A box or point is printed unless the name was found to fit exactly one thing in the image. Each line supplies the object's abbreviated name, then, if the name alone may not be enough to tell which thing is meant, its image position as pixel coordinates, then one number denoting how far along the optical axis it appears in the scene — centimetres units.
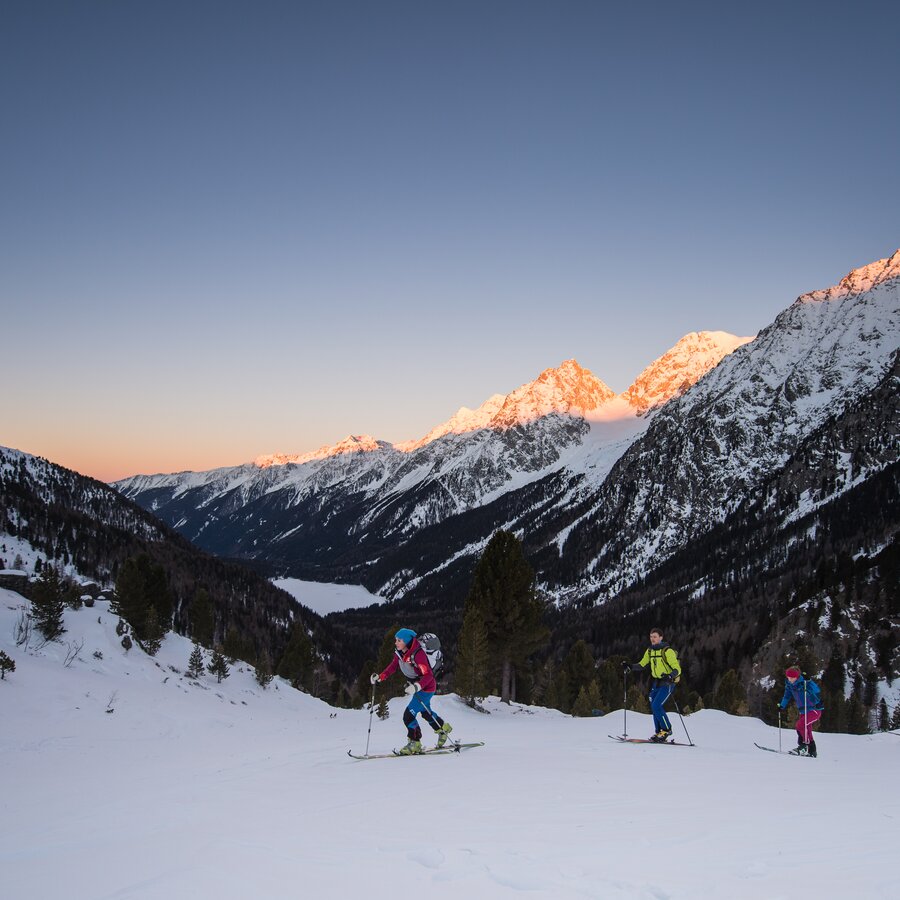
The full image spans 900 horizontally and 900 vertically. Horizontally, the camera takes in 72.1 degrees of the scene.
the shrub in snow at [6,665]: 2052
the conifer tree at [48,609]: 2716
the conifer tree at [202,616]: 6394
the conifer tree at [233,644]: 6381
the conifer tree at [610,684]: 7775
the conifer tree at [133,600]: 4134
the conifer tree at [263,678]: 4194
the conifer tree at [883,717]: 7869
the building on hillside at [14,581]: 3706
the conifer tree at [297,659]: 7131
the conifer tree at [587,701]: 6085
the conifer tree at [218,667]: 3744
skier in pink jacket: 1395
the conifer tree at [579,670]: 7362
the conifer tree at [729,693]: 7356
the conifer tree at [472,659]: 3722
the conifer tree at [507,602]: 3997
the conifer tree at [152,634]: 3606
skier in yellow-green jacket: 1584
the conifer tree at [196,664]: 3576
